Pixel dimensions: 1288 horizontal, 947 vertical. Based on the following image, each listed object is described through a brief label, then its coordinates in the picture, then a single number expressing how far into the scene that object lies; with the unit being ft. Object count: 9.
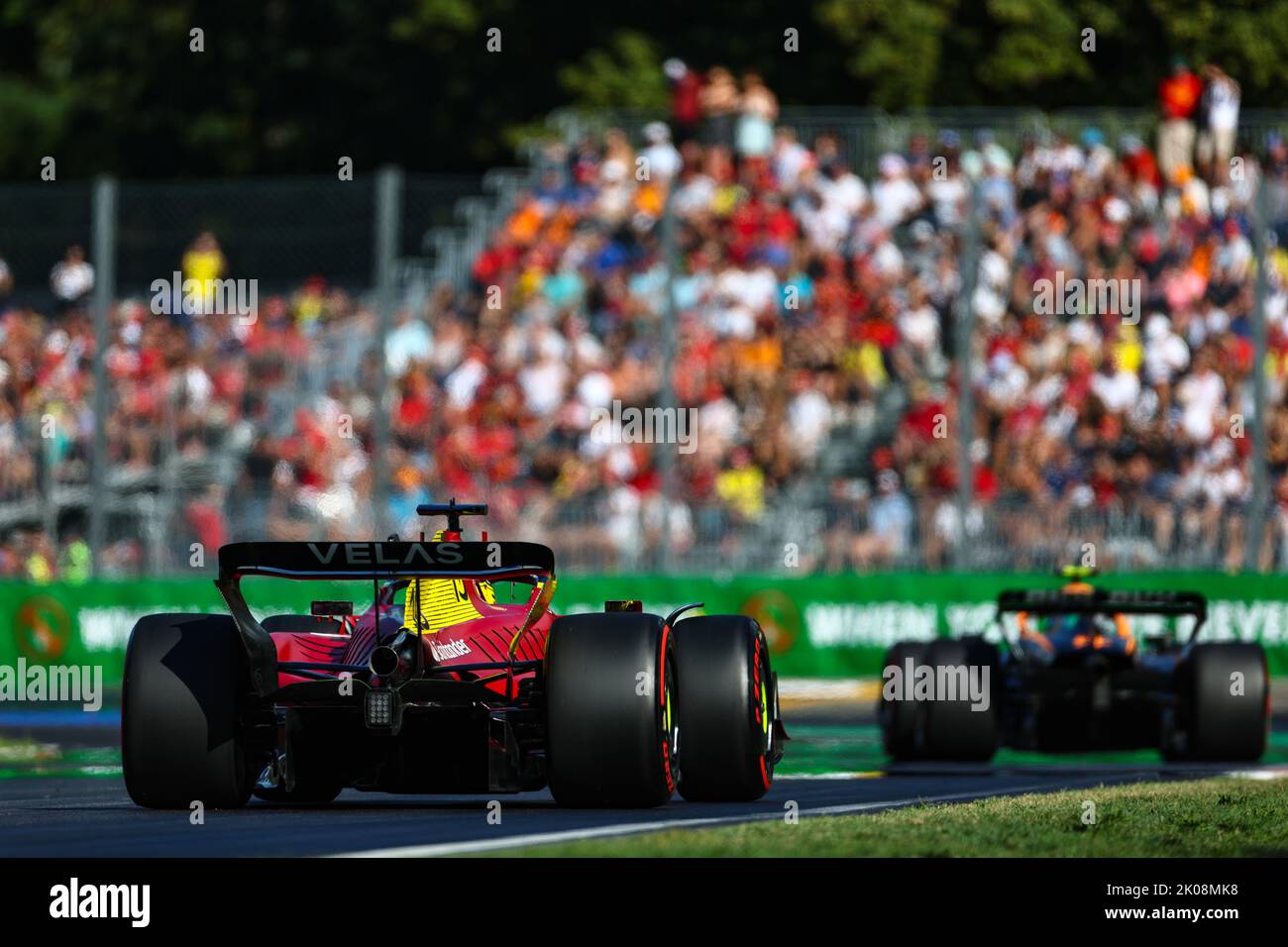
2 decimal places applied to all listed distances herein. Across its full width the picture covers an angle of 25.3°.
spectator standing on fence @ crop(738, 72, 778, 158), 92.43
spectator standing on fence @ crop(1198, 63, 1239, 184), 86.94
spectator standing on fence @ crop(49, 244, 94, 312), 87.80
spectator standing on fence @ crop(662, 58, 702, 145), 97.50
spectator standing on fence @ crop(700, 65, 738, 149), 94.12
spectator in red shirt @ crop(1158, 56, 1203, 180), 88.58
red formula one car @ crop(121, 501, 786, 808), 39.93
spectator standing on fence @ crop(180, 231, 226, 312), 89.25
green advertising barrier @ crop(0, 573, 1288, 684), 82.33
